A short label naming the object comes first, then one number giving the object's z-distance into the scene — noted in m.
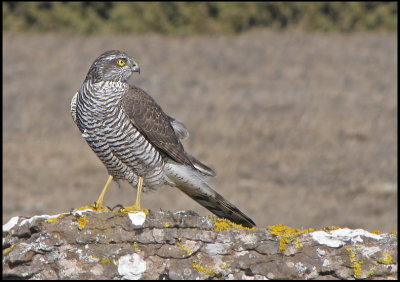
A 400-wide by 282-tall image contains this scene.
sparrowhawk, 10.53
